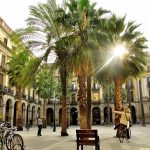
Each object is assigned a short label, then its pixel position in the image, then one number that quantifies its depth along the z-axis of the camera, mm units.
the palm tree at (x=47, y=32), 12519
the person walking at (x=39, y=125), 13721
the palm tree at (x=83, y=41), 10160
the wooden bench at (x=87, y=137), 5875
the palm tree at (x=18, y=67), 19697
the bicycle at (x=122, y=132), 9092
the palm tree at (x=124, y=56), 11850
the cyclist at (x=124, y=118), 9463
